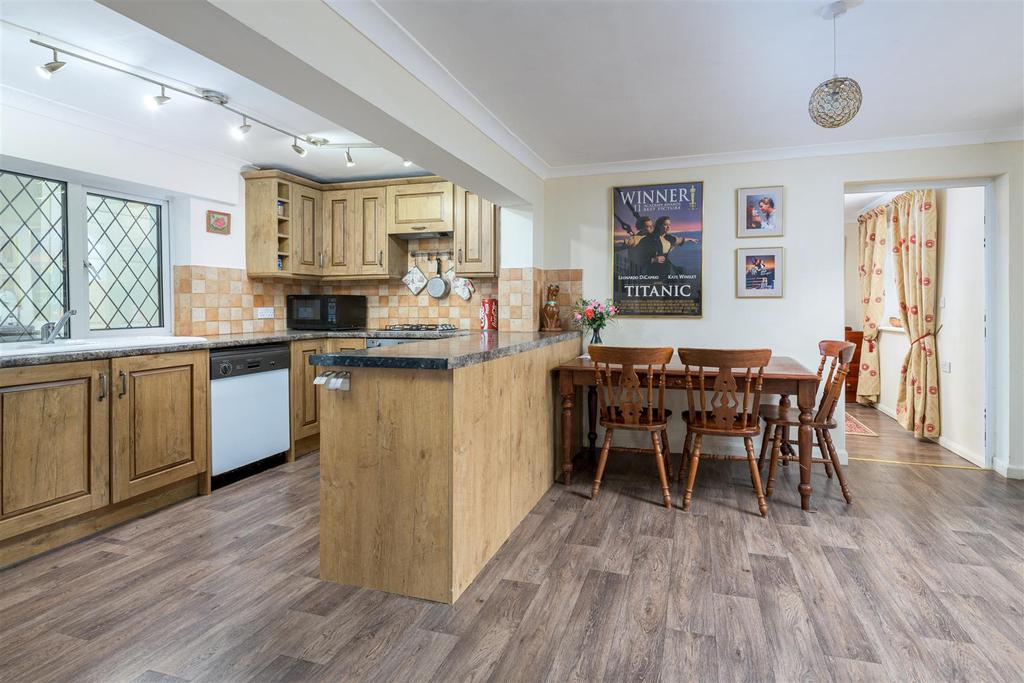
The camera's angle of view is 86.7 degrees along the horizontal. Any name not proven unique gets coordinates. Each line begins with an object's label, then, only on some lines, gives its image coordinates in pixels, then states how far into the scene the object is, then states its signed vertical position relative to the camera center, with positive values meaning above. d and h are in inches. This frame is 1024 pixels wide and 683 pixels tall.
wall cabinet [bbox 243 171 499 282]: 168.9 +34.8
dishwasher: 132.7 -20.3
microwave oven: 177.6 +7.1
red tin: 174.7 +6.8
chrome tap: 120.3 +0.1
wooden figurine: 167.2 +6.9
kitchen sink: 101.4 -2.8
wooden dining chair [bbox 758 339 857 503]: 120.6 -19.2
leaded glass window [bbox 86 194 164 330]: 136.8 +18.1
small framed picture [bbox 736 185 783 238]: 155.2 +35.1
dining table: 116.9 -12.0
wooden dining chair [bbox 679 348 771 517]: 112.9 -12.6
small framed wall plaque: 158.7 +32.7
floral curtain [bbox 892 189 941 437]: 174.1 +9.6
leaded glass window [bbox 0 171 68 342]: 118.5 +17.5
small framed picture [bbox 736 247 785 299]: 155.6 +17.7
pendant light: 85.6 +37.3
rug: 187.3 -33.5
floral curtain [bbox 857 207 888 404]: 227.0 +16.9
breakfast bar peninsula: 80.0 -21.1
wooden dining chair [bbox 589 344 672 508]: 118.7 -13.7
